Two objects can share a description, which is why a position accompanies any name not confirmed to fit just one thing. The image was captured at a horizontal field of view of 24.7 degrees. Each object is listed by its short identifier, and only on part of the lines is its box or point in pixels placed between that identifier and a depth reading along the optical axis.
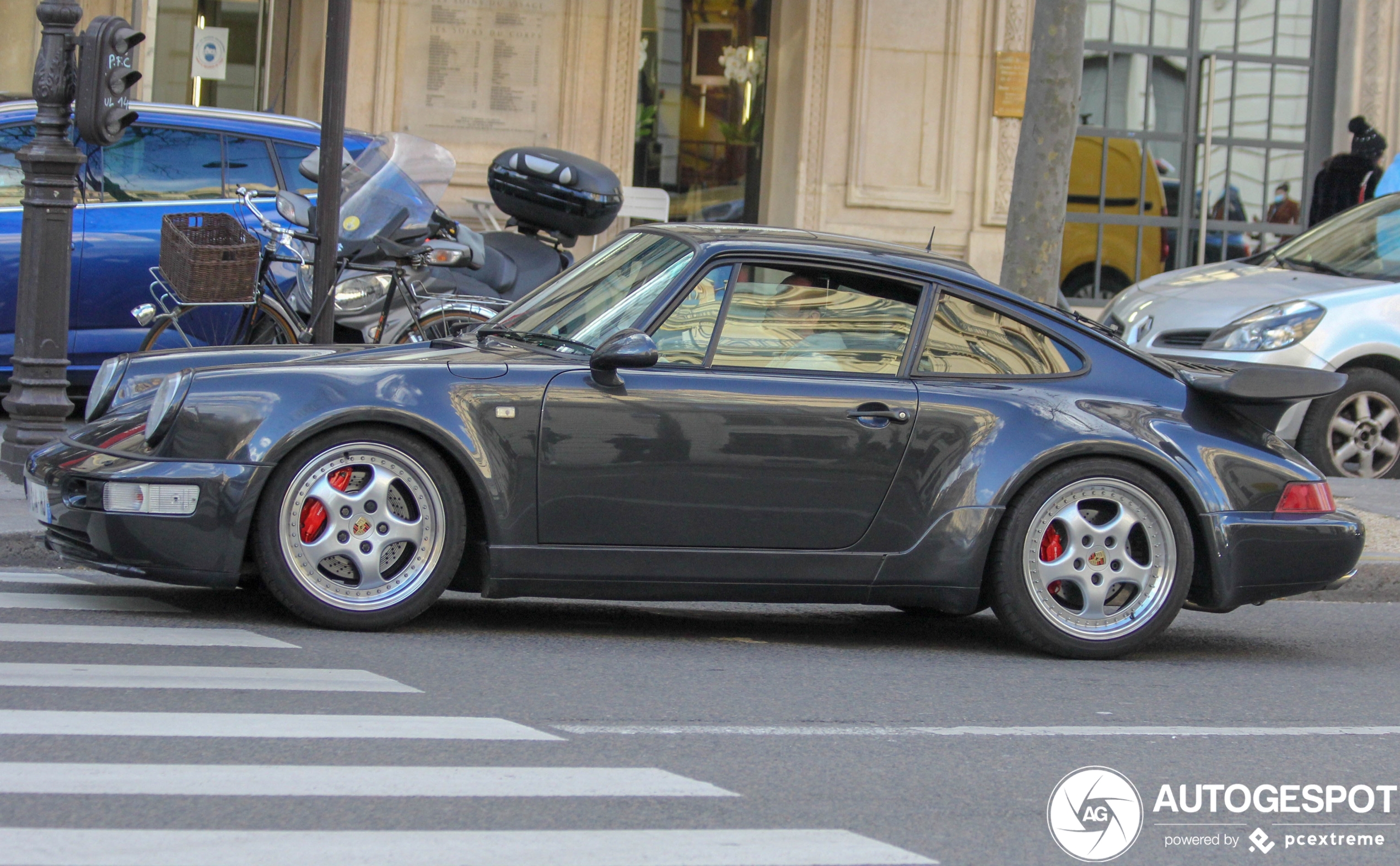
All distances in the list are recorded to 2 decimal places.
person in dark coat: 28.25
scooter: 17.39
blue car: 17.94
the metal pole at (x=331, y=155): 15.65
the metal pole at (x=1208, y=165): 26.41
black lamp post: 14.70
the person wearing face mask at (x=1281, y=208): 33.40
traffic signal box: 14.47
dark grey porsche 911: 10.31
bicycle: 16.78
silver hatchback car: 19.45
